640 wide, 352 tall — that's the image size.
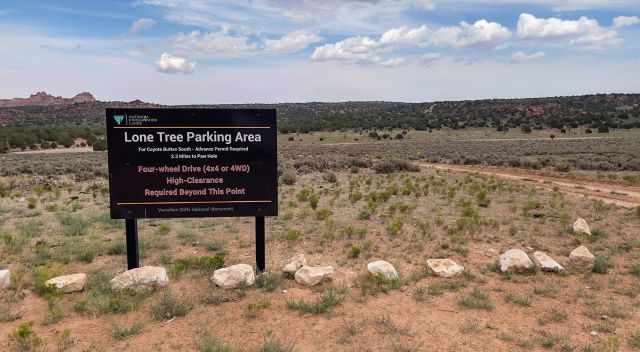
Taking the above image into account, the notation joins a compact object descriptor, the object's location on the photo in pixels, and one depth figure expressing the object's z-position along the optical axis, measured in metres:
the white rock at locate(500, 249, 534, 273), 6.99
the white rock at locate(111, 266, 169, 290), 6.20
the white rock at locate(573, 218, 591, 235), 9.33
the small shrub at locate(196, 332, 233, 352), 4.66
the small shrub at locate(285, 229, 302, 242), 8.84
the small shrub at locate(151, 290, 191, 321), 5.54
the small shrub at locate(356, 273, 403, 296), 6.32
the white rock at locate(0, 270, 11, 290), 6.22
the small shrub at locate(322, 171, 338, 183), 18.85
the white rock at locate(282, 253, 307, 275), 6.86
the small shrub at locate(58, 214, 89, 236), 9.52
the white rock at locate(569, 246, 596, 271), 7.15
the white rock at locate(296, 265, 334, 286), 6.54
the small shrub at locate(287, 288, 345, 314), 5.70
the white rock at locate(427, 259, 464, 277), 6.89
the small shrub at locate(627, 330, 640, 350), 4.76
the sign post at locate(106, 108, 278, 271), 6.49
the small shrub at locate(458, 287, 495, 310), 5.79
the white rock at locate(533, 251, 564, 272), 7.01
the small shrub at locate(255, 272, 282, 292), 6.38
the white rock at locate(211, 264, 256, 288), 6.38
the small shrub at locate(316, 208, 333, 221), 10.89
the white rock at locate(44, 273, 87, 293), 6.14
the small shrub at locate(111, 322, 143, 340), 5.03
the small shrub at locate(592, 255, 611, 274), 7.11
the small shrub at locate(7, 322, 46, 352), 4.71
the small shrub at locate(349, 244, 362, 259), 7.83
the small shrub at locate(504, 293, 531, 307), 5.87
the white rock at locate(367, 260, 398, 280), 6.70
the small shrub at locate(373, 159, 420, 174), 23.48
